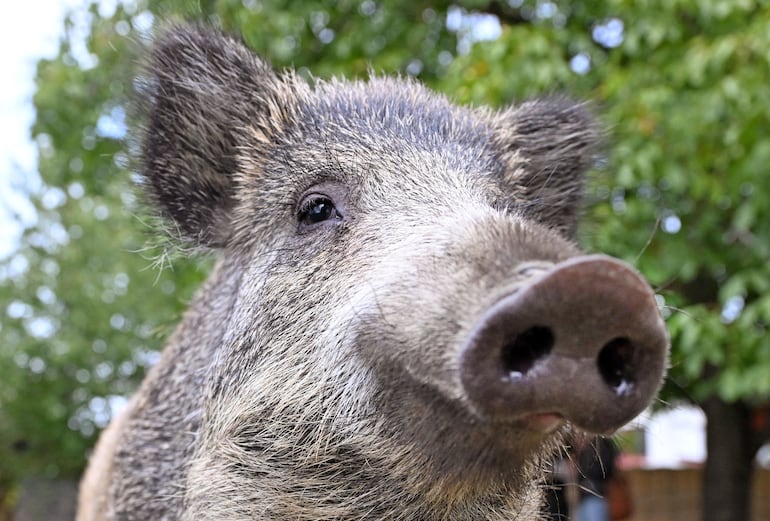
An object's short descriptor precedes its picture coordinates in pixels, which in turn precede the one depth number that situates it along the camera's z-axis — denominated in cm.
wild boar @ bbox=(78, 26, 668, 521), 54
